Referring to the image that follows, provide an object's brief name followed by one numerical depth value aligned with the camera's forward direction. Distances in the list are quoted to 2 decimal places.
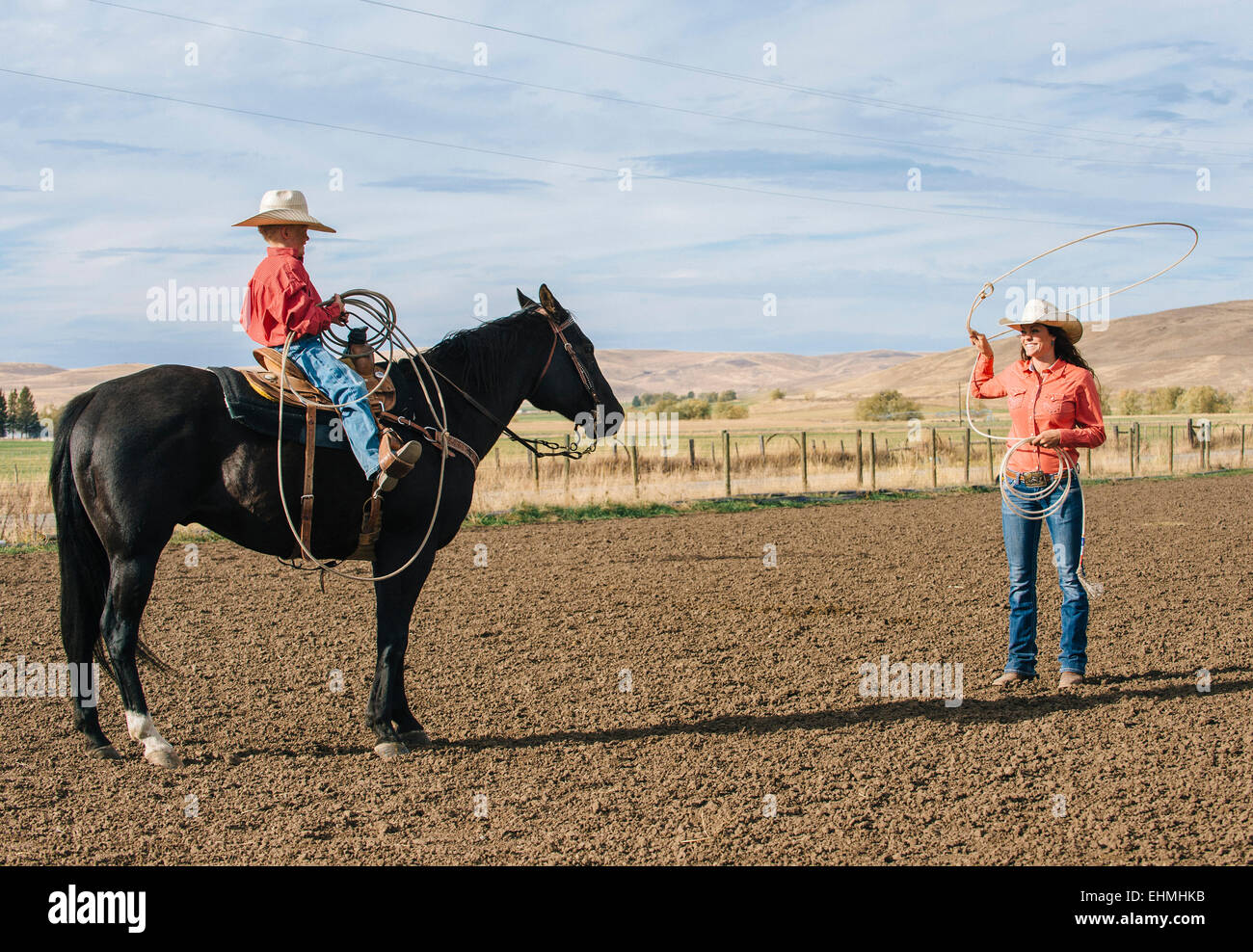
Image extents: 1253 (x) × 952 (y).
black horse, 4.66
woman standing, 5.78
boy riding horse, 4.72
